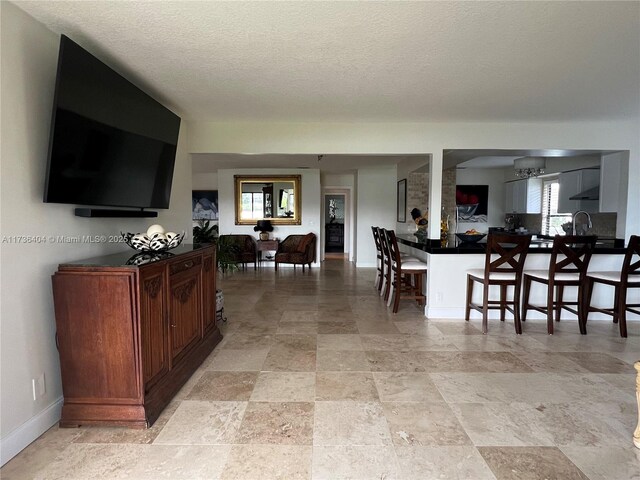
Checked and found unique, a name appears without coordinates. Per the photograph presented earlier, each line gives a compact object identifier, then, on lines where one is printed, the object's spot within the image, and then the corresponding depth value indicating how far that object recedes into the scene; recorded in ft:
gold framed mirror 25.77
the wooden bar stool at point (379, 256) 16.92
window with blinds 21.58
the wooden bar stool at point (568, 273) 10.80
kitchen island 12.86
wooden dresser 5.88
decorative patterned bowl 7.36
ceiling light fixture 15.96
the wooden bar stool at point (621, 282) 10.55
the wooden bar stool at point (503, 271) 10.79
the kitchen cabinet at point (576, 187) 17.51
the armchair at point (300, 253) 23.36
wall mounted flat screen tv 5.67
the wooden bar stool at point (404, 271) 13.38
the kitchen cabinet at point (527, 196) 22.89
